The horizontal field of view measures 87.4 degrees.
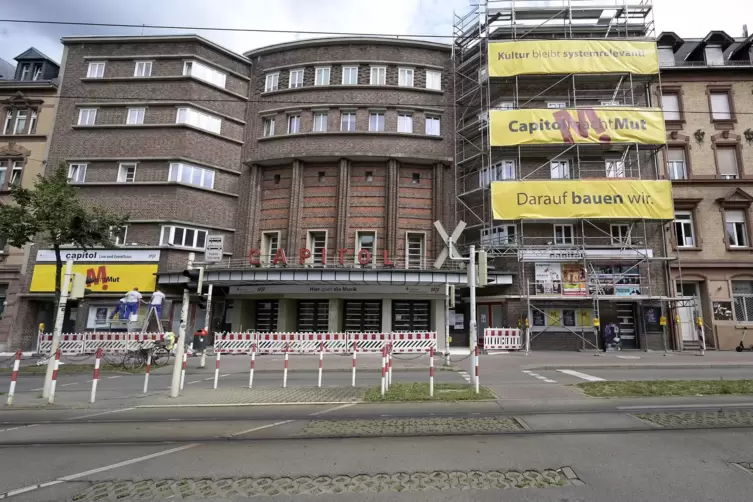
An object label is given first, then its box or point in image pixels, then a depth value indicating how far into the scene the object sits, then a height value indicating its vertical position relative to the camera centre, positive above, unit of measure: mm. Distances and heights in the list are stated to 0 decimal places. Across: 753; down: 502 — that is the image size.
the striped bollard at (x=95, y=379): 8648 -1537
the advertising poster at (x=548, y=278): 21844 +2386
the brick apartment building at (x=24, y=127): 25266 +11668
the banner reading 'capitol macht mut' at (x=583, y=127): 21953 +10869
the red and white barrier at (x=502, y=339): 20328 -957
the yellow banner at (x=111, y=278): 22781 +1816
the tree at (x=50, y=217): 15703 +3594
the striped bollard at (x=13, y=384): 8383 -1642
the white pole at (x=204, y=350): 14598 -1462
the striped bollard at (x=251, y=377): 10709 -1721
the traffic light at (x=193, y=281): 10727 +835
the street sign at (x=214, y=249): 12516 +2004
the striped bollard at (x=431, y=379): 8622 -1358
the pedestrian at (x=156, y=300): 18391 +487
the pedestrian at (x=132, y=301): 18688 +413
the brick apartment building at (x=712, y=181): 22094 +8340
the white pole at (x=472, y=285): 10078 +914
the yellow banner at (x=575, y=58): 22469 +15095
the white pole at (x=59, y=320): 9023 -294
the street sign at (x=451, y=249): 11047 +1956
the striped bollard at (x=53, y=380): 8616 -1583
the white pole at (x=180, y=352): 9141 -970
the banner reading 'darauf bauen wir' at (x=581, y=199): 21109 +6611
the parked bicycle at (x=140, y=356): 14498 -1700
